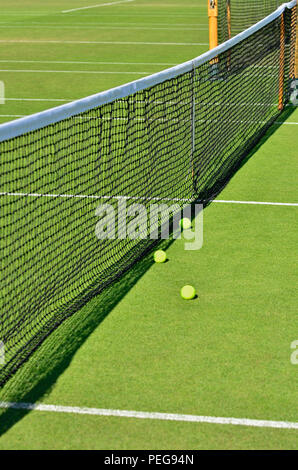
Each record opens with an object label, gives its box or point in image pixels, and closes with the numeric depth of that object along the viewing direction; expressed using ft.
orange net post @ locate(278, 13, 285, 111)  48.88
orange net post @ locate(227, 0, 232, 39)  64.99
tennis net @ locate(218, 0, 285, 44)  64.75
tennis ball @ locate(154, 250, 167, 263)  25.00
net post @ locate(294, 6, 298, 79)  57.31
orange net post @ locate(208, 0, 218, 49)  56.80
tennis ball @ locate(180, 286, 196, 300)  22.06
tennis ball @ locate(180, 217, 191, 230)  28.07
